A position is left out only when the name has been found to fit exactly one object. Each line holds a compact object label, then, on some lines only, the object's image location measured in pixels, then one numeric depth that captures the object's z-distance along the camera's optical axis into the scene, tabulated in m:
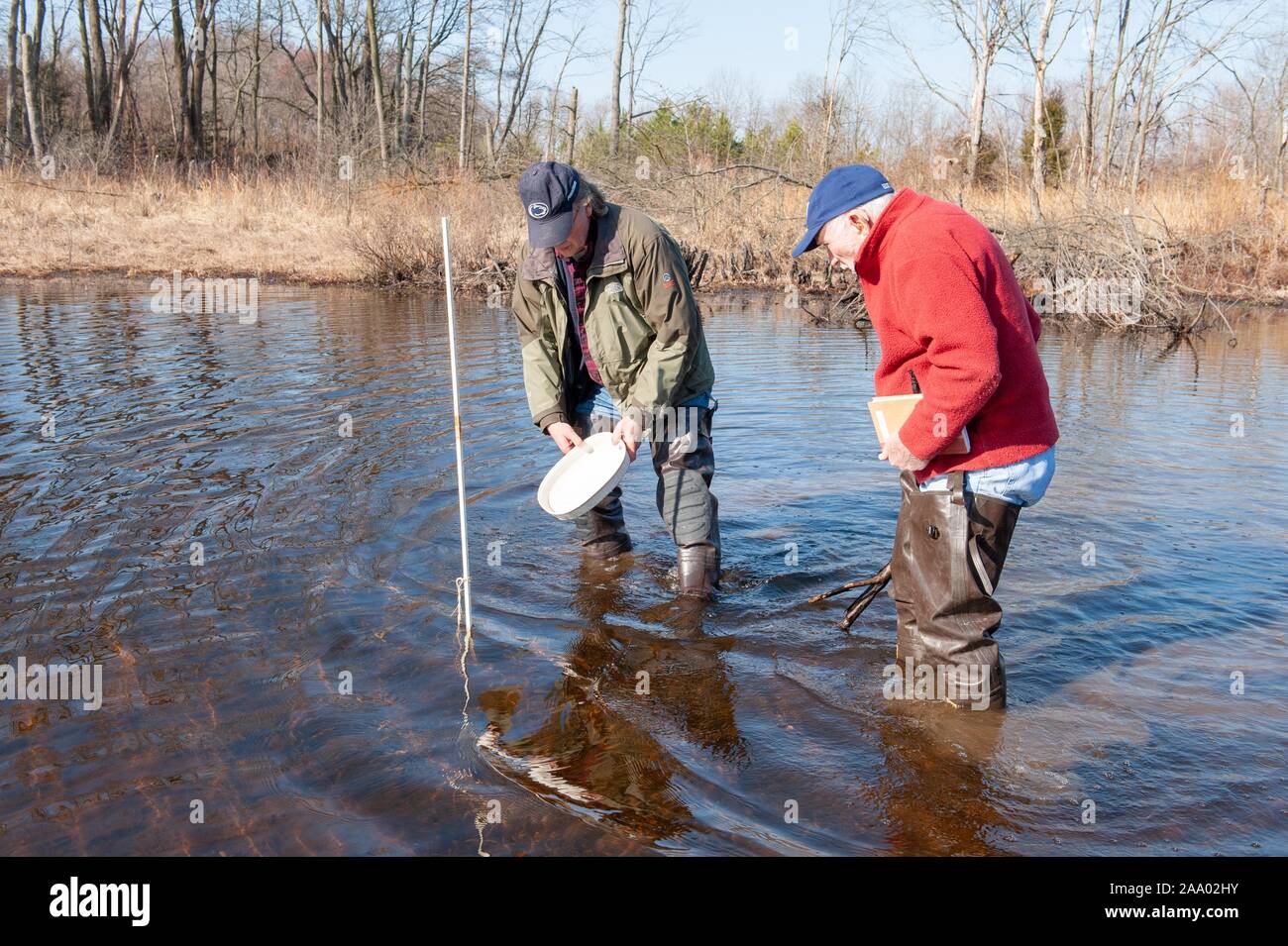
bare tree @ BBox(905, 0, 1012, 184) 24.06
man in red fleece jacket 3.32
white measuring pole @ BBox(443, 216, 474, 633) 4.60
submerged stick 4.89
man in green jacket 4.62
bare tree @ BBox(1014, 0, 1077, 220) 21.73
